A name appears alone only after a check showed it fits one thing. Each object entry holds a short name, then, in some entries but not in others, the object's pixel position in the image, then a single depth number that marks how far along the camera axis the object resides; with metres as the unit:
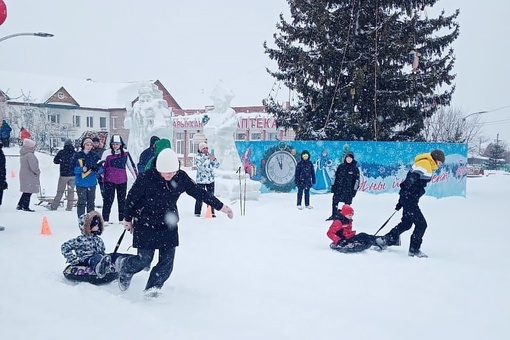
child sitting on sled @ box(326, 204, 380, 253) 8.09
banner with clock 17.09
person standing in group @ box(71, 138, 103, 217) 9.67
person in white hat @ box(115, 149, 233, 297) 5.16
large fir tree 19.70
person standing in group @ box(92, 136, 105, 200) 10.27
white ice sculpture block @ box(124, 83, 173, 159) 23.69
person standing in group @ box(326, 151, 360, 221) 11.81
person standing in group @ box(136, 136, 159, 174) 10.12
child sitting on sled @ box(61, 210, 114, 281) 5.73
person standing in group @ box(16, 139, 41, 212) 12.24
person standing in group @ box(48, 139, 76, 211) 11.93
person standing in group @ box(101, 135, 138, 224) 9.72
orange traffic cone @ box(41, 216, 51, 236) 8.83
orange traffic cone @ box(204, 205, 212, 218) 11.59
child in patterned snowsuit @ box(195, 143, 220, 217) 11.91
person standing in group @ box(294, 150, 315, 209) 13.95
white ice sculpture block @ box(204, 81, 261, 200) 17.38
